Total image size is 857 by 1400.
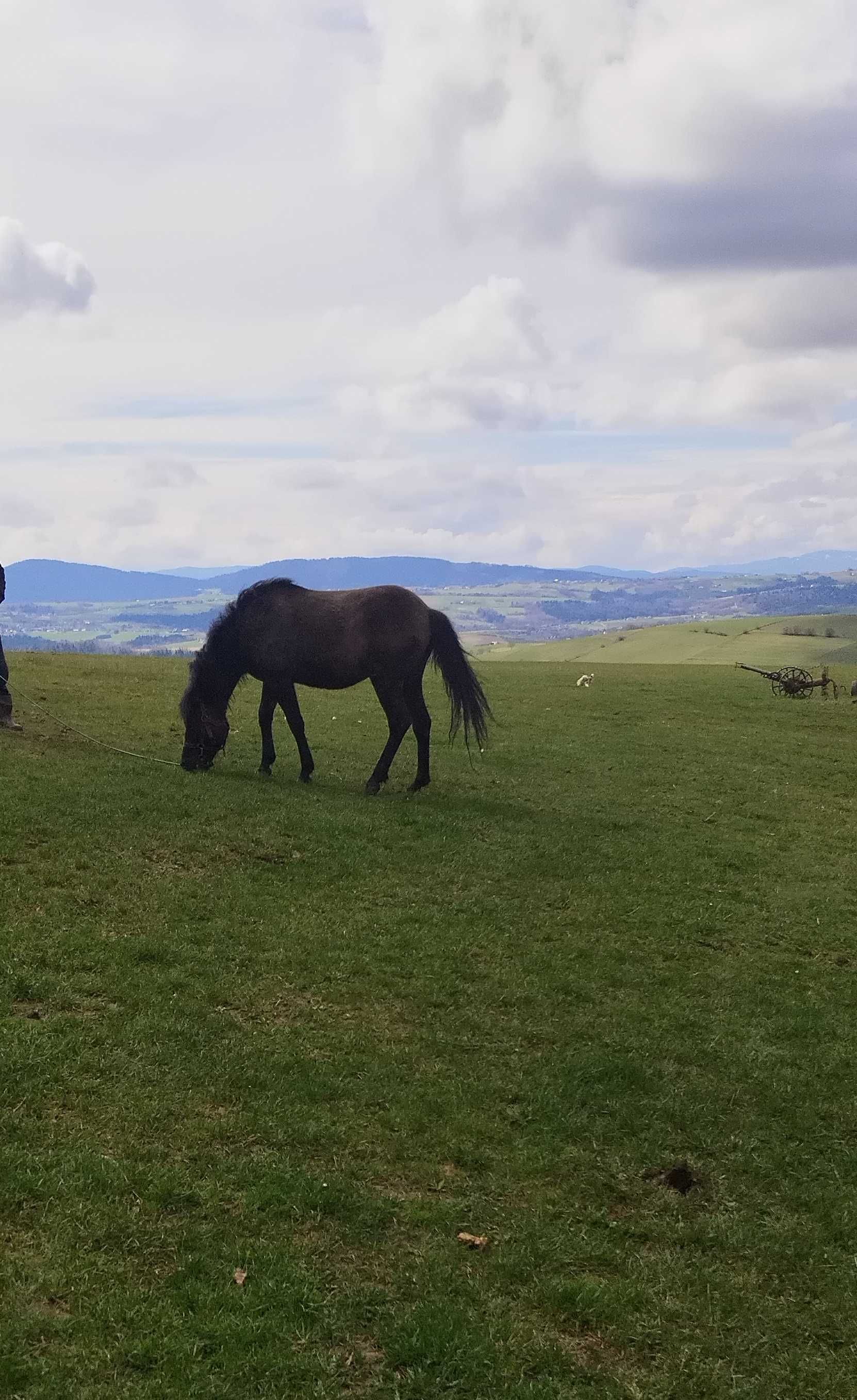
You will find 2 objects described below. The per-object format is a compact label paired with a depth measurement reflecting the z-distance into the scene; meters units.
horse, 15.92
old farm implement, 35.31
